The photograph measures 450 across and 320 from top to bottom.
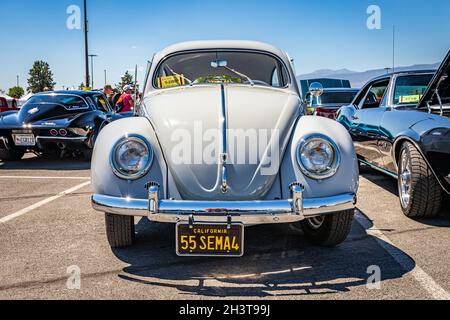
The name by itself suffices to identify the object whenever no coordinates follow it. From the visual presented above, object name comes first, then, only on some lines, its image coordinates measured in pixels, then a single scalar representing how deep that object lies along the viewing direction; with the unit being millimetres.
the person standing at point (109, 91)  12266
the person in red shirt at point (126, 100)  8773
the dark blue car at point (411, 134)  3775
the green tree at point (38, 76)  82812
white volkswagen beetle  2637
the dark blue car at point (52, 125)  7797
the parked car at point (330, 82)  23938
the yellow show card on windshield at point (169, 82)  4223
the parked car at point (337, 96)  11906
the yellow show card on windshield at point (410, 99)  5301
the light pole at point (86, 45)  19922
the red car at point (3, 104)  14766
